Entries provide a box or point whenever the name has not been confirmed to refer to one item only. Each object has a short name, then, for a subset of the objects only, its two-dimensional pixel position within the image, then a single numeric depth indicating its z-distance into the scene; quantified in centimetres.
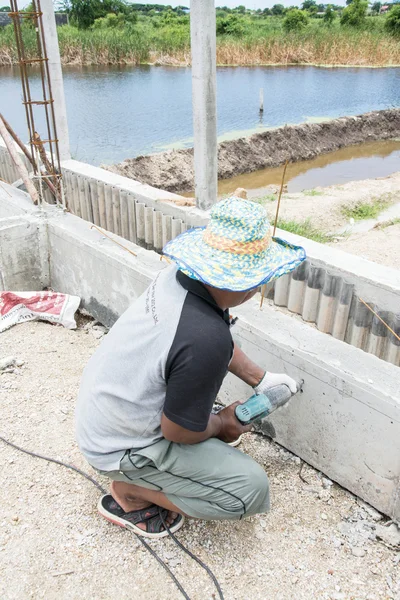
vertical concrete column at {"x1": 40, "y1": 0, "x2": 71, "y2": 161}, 596
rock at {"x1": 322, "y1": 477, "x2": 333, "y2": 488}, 264
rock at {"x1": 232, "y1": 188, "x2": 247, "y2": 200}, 487
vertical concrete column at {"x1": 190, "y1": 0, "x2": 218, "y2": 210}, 442
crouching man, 179
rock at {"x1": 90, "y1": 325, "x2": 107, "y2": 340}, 402
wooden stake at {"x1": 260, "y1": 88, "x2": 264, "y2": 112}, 1951
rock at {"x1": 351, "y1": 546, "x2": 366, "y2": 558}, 227
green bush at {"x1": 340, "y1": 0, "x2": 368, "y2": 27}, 3872
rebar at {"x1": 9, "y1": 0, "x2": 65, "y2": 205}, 427
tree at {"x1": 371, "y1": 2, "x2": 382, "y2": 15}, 7432
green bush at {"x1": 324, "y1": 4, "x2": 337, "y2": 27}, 4458
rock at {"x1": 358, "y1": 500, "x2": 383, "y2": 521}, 246
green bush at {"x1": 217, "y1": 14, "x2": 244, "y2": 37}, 3694
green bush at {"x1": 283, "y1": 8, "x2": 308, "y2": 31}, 3666
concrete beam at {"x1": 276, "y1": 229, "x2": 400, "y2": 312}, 368
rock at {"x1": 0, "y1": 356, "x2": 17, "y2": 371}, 346
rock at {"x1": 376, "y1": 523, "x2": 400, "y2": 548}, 232
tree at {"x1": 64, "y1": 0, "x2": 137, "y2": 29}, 4378
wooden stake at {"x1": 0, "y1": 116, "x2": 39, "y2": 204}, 472
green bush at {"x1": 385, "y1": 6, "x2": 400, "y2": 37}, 3450
